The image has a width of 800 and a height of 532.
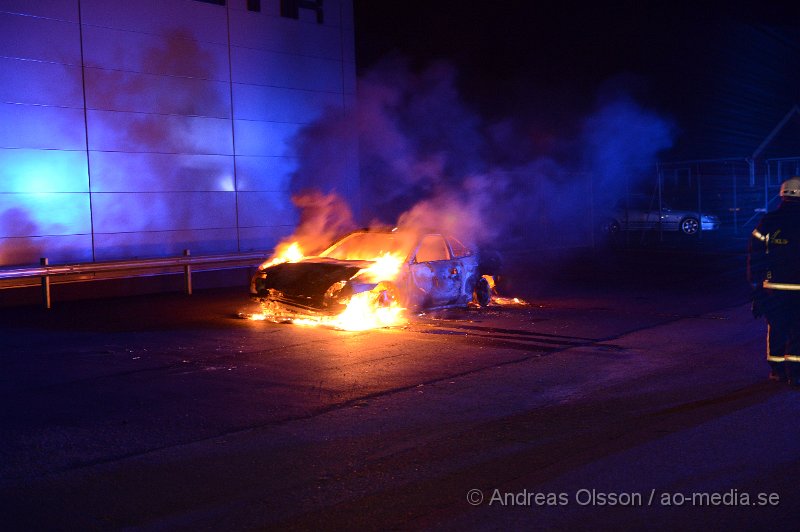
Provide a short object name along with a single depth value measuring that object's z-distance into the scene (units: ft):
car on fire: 37.68
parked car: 101.81
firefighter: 23.52
